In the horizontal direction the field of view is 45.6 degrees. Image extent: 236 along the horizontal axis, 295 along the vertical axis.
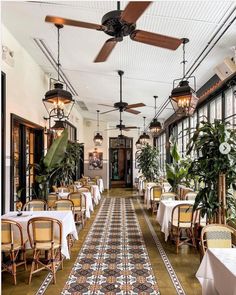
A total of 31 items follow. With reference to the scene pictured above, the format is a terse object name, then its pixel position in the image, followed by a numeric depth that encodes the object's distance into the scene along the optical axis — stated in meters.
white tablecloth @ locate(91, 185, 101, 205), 10.35
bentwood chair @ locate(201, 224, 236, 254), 3.32
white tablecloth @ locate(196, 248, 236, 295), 2.42
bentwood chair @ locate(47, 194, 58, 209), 6.73
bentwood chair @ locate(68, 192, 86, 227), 7.21
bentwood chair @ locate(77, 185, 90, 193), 8.64
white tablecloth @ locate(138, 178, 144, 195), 13.12
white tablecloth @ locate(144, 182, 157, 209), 9.32
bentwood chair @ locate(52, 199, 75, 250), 5.83
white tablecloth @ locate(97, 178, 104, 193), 13.61
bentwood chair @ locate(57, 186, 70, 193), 8.07
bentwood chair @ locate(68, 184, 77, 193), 8.89
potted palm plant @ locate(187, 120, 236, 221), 4.03
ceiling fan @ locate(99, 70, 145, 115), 7.20
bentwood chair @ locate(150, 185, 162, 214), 8.73
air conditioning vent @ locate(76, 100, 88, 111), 12.08
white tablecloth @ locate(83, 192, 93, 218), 7.74
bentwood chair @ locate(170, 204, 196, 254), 5.31
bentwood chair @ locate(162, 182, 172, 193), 10.29
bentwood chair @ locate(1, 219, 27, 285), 3.95
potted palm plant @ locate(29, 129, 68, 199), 6.86
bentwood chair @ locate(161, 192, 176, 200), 7.15
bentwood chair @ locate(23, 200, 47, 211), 5.76
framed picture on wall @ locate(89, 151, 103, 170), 16.55
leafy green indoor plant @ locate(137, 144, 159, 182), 12.07
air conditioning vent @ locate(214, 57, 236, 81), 4.93
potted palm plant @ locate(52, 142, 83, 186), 8.81
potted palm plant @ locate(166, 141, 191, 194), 8.27
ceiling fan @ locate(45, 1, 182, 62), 2.78
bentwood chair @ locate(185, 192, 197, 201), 6.96
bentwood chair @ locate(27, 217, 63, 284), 4.00
